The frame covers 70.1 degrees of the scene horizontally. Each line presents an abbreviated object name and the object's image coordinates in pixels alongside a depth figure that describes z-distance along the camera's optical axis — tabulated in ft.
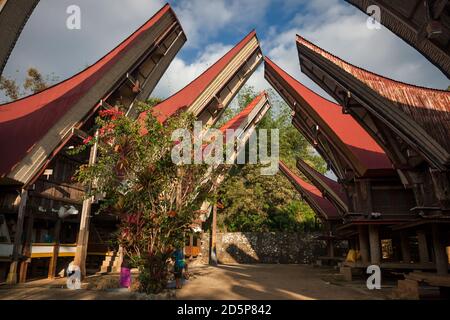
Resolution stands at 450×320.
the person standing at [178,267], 30.70
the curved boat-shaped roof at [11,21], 18.38
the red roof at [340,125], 38.65
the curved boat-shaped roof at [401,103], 26.91
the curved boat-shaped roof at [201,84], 55.47
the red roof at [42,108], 36.42
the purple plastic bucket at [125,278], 30.22
